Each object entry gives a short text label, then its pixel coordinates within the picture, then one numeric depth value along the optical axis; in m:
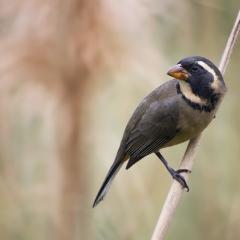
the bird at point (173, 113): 6.85
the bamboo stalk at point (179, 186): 5.50
